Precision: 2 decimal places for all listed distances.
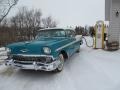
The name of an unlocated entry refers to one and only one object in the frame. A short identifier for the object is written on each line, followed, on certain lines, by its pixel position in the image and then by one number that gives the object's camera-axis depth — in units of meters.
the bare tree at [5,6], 13.03
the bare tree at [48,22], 24.67
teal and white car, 2.79
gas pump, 5.57
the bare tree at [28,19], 20.03
